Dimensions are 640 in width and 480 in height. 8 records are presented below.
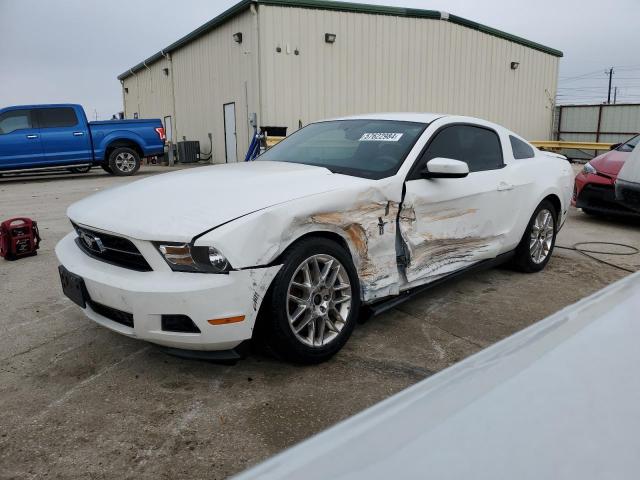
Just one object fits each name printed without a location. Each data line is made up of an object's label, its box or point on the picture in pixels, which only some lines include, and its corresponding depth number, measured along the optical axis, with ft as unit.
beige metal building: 49.37
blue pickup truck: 41.27
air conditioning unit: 62.95
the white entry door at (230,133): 56.24
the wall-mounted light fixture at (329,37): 50.65
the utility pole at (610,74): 173.75
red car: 23.18
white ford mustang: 8.30
